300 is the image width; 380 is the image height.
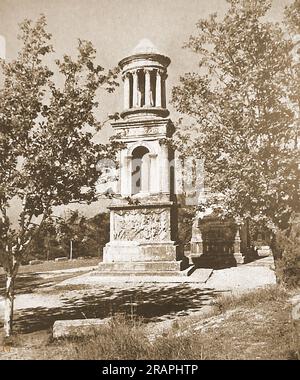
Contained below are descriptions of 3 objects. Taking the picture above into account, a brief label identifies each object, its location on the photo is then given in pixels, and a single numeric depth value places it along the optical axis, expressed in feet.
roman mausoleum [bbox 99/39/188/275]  62.54
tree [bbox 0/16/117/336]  25.58
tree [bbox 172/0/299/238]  32.94
